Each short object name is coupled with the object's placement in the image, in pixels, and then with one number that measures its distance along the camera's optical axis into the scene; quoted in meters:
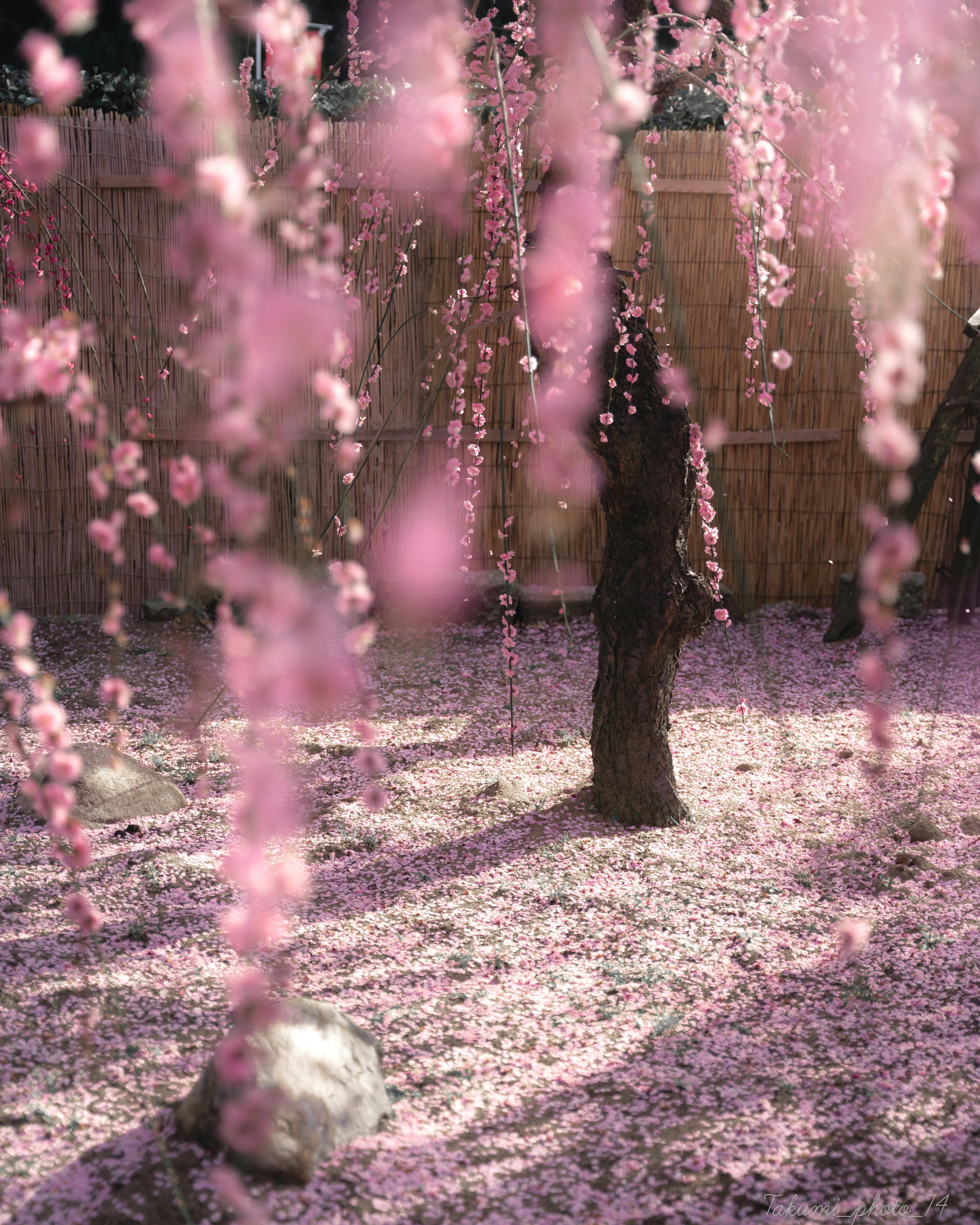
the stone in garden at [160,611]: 4.38
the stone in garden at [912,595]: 4.57
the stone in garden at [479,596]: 4.51
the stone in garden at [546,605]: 4.52
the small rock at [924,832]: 2.56
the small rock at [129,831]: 2.51
